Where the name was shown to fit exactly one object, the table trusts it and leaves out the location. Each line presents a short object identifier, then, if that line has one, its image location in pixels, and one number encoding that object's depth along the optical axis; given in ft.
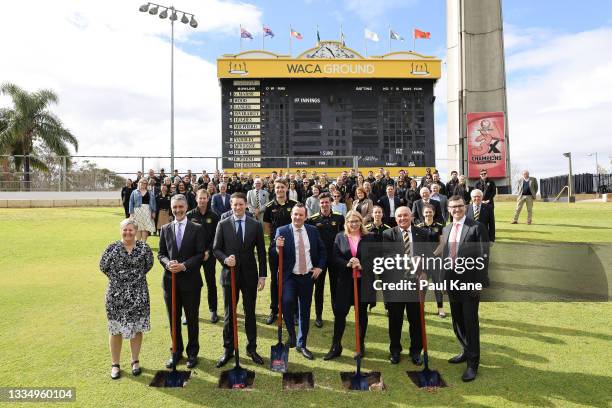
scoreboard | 82.53
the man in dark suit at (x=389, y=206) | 33.01
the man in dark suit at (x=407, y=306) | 15.47
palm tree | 91.04
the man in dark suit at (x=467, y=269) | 14.56
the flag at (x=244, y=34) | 100.63
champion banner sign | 80.07
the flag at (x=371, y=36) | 106.50
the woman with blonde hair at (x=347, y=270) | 16.07
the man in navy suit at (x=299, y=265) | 16.53
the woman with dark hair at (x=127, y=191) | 44.71
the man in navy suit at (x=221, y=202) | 30.19
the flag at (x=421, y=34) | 105.60
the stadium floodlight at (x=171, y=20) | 77.97
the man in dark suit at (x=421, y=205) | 25.36
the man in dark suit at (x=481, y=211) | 26.48
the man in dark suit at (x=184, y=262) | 15.47
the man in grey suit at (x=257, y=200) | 36.50
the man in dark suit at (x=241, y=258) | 15.87
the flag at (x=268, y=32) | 101.65
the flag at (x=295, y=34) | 105.29
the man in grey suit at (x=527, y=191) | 50.65
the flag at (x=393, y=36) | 105.81
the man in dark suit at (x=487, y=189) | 40.73
